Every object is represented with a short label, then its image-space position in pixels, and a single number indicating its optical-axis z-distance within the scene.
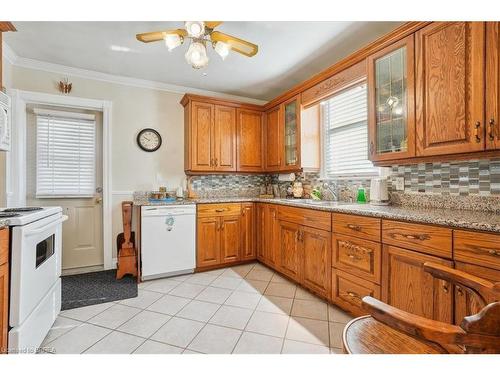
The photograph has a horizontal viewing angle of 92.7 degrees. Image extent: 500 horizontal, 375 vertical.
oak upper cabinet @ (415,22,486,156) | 1.42
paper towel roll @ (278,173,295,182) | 3.44
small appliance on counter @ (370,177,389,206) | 2.21
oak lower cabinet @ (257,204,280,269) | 2.91
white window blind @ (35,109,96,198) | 2.89
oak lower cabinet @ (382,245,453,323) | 1.30
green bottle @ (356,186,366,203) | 2.49
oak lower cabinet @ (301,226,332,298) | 2.13
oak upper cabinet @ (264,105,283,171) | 3.40
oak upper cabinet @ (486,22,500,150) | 1.34
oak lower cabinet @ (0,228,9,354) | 1.24
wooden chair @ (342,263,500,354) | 0.59
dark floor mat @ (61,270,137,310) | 2.27
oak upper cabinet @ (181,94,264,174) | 3.29
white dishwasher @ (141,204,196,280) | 2.71
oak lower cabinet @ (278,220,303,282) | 2.50
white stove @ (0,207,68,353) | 1.31
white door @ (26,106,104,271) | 2.87
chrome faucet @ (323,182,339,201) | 2.88
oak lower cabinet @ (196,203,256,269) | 2.99
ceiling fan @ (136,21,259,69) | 1.75
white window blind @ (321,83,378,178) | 2.62
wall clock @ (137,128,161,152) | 3.25
